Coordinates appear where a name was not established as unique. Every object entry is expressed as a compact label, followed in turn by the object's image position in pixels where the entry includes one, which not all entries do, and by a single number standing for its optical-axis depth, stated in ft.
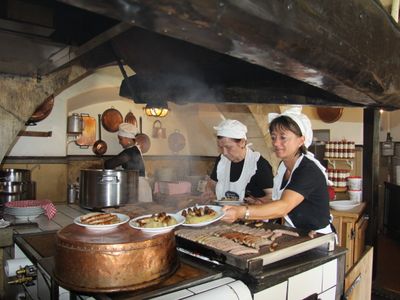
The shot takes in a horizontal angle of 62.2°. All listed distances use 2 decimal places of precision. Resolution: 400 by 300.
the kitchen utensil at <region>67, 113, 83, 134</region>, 19.83
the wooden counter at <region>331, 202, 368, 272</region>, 12.92
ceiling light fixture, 6.61
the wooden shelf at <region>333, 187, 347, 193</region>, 18.08
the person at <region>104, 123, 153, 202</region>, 15.76
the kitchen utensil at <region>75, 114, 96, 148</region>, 22.00
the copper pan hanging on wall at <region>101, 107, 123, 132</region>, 23.29
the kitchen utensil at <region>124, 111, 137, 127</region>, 24.26
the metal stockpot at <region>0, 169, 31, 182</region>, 10.71
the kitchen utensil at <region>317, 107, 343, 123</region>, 22.77
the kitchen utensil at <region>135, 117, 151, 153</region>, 25.25
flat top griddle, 4.40
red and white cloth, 8.94
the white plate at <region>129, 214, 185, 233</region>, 4.34
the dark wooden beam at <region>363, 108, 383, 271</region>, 13.29
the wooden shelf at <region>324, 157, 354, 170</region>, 22.08
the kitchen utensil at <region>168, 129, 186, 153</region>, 27.81
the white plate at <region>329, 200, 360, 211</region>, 13.76
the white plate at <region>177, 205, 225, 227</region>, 5.54
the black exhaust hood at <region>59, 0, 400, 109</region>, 1.98
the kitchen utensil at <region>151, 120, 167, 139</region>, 26.71
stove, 3.86
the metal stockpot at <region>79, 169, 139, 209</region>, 9.40
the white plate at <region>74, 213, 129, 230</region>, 4.35
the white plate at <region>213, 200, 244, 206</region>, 7.95
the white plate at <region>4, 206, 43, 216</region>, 8.59
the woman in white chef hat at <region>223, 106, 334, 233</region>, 6.41
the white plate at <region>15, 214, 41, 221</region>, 8.62
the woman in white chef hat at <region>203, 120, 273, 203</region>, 9.66
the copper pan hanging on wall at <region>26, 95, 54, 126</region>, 16.57
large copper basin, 3.76
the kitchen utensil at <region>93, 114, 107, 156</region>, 22.70
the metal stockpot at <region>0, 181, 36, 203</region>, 10.40
